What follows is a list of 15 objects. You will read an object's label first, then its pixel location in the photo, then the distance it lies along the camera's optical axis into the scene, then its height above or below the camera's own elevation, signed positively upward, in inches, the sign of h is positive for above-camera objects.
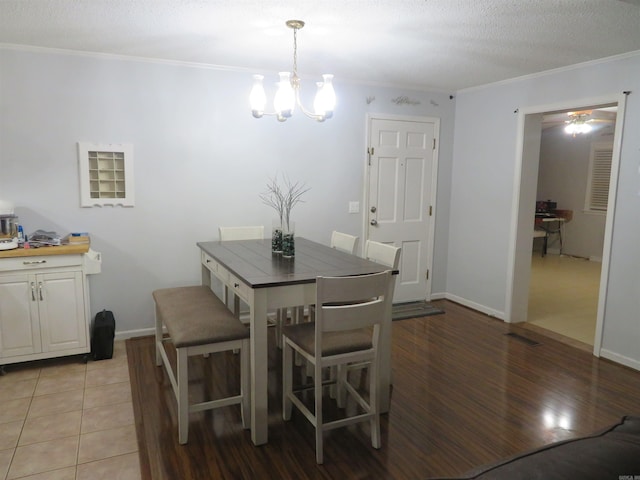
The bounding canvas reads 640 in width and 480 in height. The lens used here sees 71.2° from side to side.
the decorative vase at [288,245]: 120.7 -16.1
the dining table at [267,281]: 93.4 -21.3
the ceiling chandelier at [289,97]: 107.9 +21.5
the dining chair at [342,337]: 86.7 -32.5
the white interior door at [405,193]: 185.6 -2.6
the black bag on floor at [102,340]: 134.6 -47.7
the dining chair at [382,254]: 111.7 -17.7
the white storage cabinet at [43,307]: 123.3 -36.0
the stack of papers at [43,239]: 125.7 -16.8
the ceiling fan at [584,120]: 252.5 +43.1
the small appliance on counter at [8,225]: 123.5 -13.2
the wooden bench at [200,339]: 94.0 -33.0
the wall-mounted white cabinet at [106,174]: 141.9 +2.2
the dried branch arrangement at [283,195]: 169.0 -3.9
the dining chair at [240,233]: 154.9 -17.2
